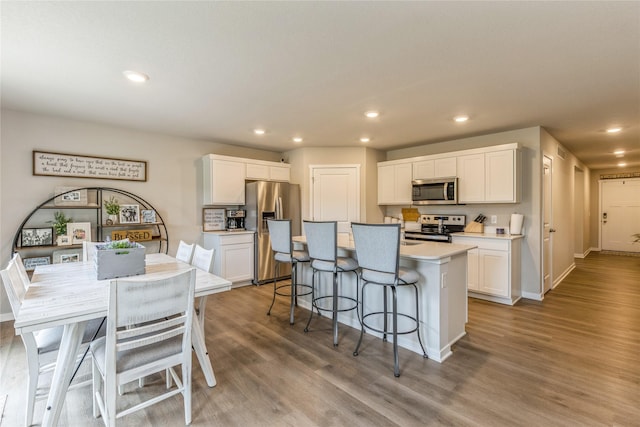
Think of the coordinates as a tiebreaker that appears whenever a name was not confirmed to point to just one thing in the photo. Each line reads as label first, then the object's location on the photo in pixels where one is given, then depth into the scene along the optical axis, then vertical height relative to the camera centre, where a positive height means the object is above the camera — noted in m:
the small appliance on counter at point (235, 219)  5.14 -0.08
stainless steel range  4.47 -0.23
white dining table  1.50 -0.47
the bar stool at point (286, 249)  3.31 -0.38
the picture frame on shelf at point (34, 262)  3.49 -0.53
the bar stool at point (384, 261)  2.37 -0.38
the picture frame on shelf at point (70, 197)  3.65 +0.23
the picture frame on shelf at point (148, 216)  4.27 -0.02
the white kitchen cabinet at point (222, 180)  4.71 +0.54
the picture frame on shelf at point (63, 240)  3.58 -0.29
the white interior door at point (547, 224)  4.24 -0.16
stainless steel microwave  4.56 +0.34
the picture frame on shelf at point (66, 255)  3.63 -0.48
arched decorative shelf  3.51 -0.10
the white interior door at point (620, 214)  7.67 -0.05
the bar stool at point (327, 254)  2.88 -0.39
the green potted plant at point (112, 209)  3.95 +0.08
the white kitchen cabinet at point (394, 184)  5.20 +0.52
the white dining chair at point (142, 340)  1.54 -0.67
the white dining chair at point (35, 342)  1.71 -0.77
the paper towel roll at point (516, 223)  4.16 -0.14
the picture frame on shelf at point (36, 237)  3.45 -0.24
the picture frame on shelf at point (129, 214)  4.10 +0.01
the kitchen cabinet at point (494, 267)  3.88 -0.71
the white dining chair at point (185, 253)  2.86 -0.37
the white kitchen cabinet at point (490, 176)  4.02 +0.50
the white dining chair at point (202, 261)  2.39 -0.40
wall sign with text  3.60 +0.61
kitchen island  2.52 -0.73
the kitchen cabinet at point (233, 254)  4.62 -0.62
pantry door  5.36 +0.34
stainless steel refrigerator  4.93 +0.02
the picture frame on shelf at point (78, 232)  3.66 -0.20
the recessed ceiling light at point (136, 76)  2.43 +1.12
